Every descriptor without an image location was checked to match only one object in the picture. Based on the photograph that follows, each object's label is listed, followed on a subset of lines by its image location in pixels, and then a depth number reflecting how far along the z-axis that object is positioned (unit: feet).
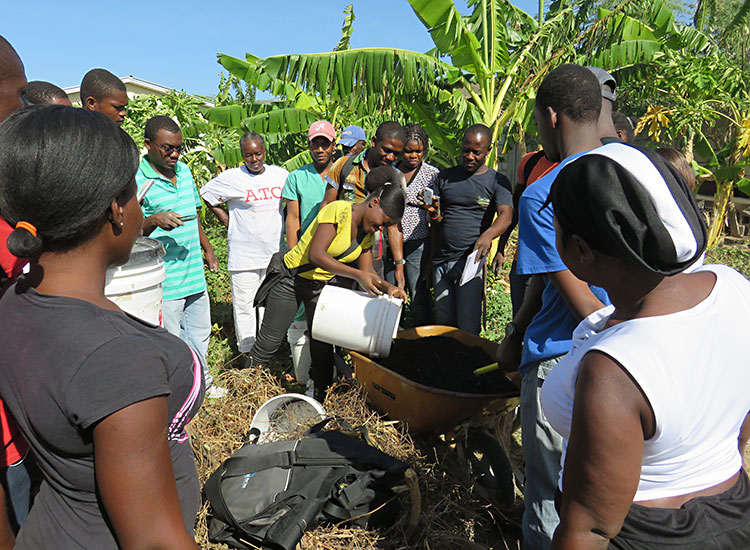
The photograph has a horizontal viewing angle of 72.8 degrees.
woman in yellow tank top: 11.18
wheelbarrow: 9.55
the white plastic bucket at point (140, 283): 7.06
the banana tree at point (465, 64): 23.06
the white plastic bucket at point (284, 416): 10.56
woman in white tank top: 3.26
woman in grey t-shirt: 3.10
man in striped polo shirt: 11.75
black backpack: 7.72
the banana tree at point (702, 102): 26.61
